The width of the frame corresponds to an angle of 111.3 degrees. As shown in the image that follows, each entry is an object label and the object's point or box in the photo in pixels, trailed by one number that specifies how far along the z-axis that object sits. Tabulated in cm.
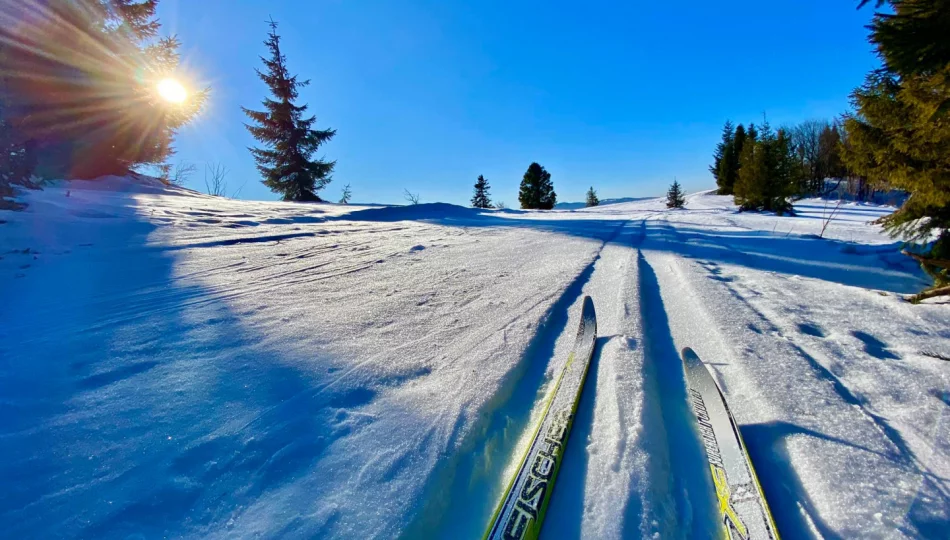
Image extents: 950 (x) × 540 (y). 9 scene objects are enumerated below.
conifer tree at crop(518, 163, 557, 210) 3033
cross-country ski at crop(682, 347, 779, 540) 118
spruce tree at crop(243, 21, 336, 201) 1595
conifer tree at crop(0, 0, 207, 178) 601
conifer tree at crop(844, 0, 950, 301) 228
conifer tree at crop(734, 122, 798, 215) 1473
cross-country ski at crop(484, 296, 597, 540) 118
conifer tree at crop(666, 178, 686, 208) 2950
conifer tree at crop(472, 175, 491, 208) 3347
